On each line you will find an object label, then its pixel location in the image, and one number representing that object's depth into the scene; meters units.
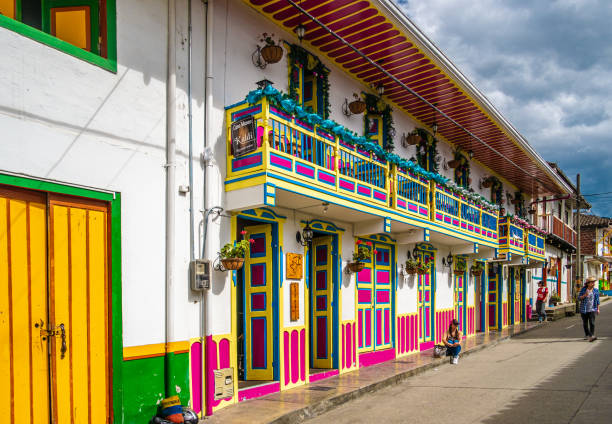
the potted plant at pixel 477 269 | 19.94
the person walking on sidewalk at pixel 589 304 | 16.33
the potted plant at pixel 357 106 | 12.17
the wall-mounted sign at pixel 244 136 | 8.39
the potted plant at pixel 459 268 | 18.34
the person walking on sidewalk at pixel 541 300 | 24.97
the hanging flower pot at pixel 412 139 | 15.15
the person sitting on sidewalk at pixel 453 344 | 13.55
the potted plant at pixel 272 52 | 9.52
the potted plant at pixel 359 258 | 12.19
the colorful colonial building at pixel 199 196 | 6.23
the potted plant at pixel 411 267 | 14.91
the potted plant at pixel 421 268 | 15.31
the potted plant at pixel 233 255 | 8.38
